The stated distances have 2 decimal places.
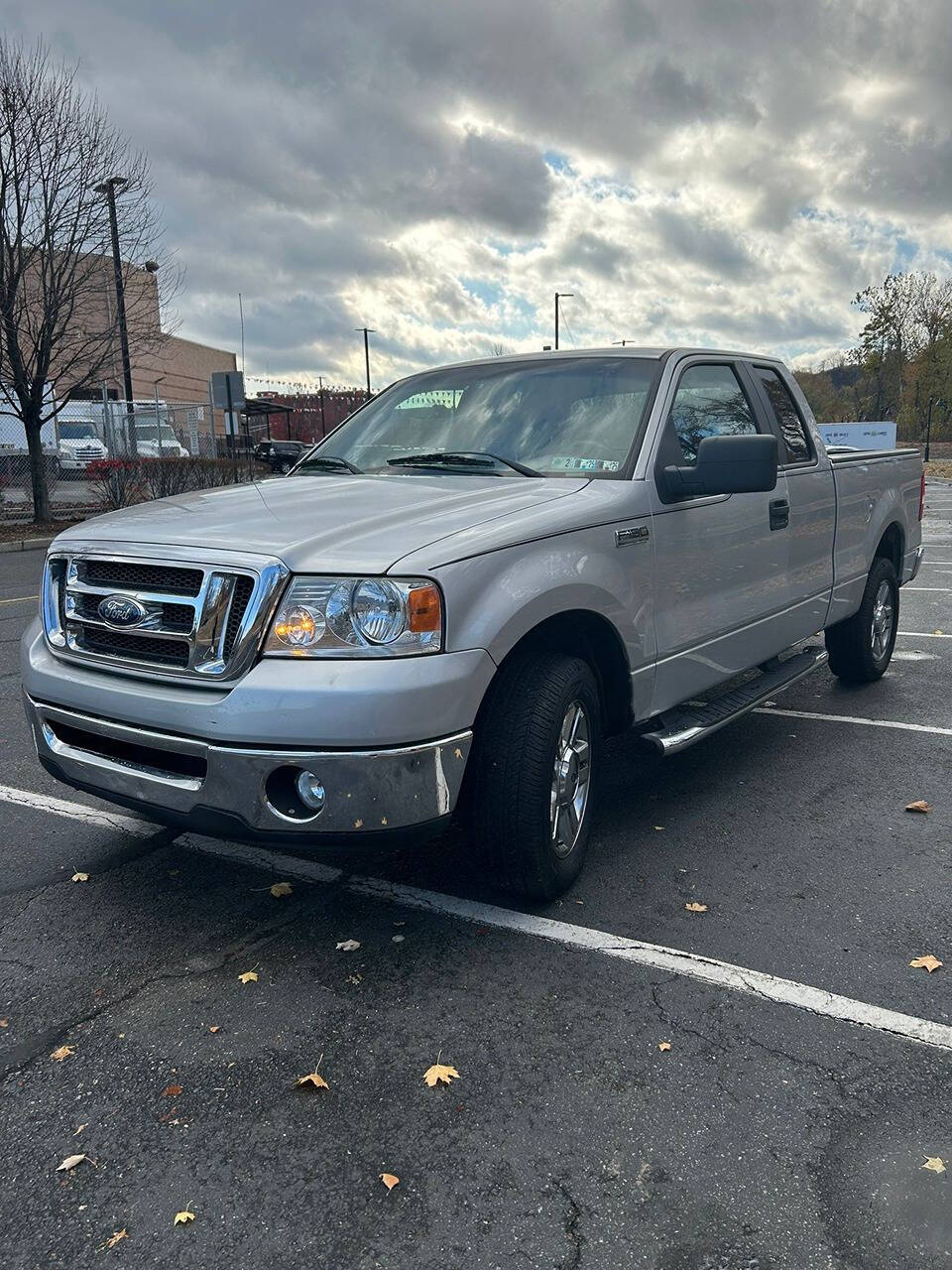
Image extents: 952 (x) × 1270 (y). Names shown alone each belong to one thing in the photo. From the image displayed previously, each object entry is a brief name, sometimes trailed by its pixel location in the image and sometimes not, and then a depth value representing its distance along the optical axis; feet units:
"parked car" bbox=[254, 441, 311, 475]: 116.26
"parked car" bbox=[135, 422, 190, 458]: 85.10
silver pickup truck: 9.54
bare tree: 56.44
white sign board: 111.24
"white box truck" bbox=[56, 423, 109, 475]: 91.01
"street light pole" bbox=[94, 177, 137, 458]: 60.18
